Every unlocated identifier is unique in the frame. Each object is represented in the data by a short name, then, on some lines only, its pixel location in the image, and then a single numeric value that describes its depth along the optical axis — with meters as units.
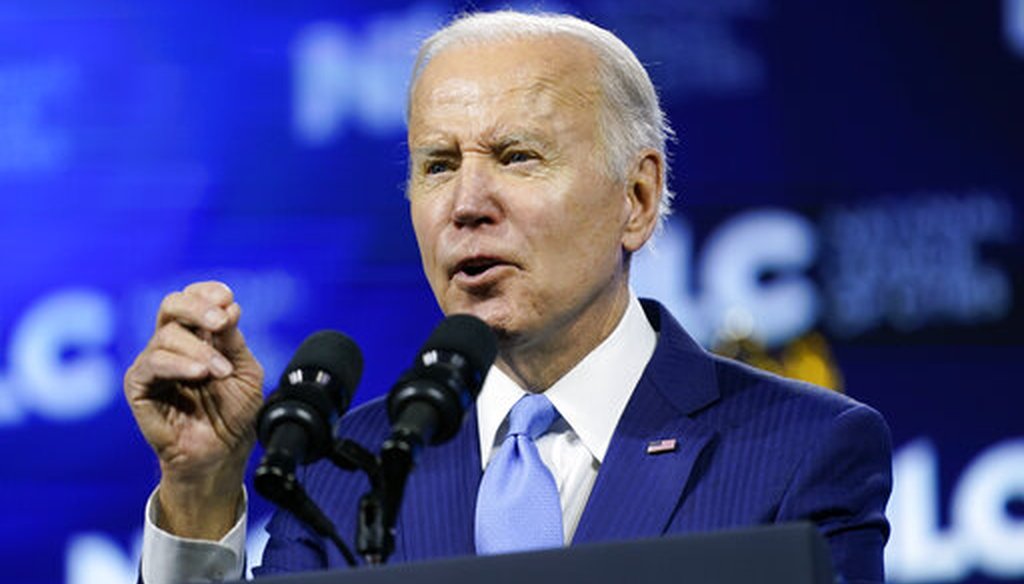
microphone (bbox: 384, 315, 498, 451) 4.58
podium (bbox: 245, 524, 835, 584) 4.45
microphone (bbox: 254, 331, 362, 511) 4.57
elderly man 4.87
